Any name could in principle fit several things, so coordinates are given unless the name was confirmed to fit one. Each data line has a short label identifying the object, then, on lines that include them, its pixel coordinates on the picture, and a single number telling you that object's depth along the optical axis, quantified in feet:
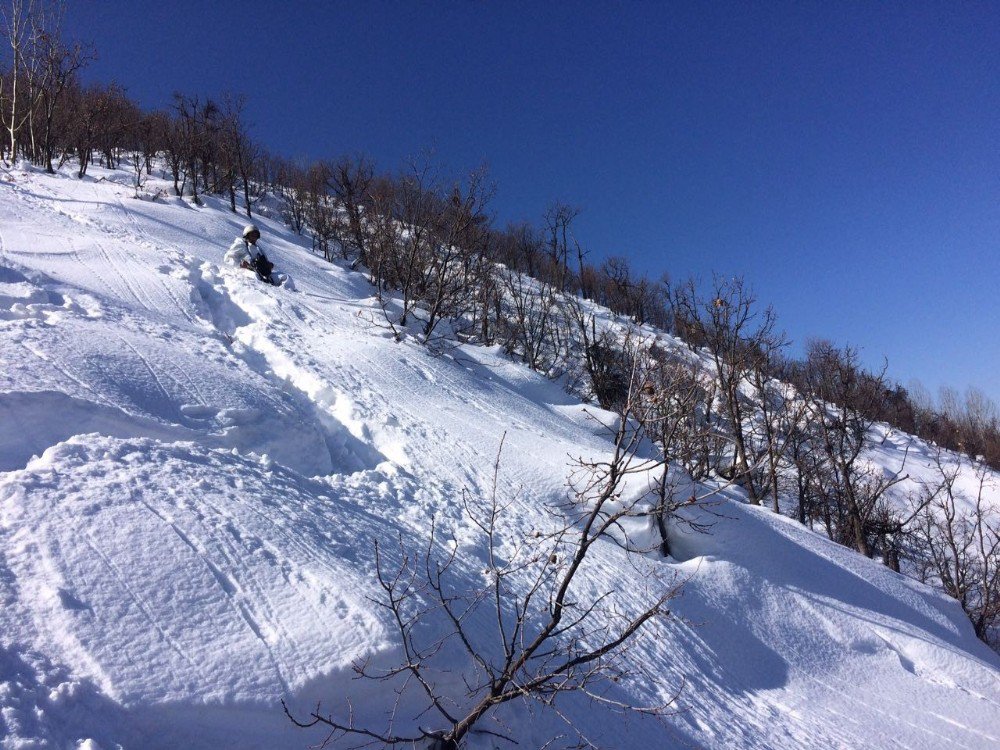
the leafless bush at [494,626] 7.84
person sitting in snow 34.22
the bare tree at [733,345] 45.47
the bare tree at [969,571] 32.86
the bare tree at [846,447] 44.98
